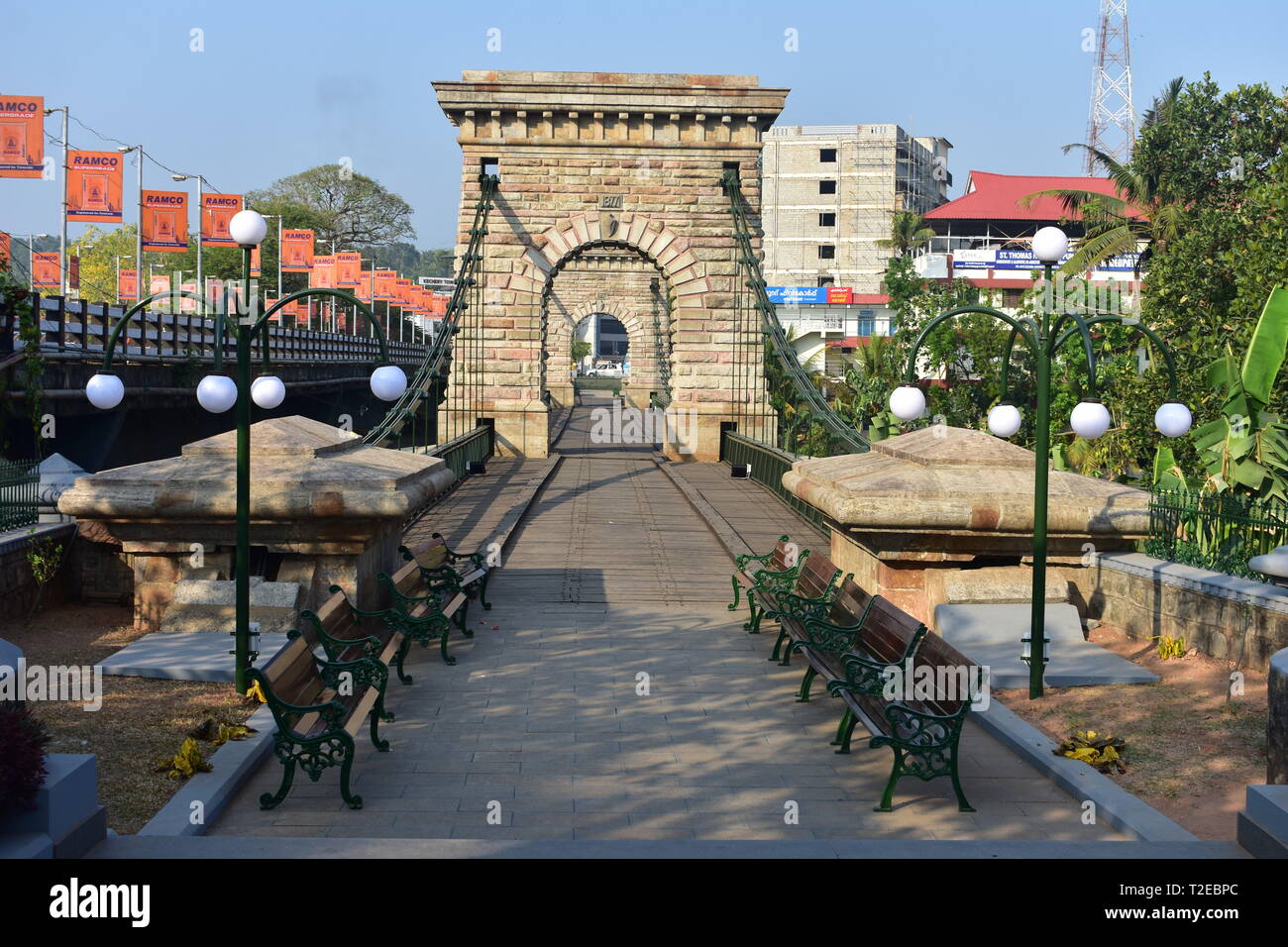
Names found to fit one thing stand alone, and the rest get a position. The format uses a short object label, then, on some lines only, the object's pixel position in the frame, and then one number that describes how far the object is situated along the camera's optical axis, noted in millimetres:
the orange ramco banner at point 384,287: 59500
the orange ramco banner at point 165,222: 33125
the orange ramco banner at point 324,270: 48688
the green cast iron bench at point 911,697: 5609
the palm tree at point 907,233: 59562
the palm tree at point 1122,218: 30734
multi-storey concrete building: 68062
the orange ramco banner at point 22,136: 23250
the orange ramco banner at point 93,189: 28172
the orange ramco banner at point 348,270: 48750
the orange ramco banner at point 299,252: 47188
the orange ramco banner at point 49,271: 35125
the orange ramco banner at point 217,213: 36344
